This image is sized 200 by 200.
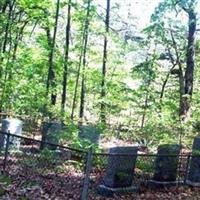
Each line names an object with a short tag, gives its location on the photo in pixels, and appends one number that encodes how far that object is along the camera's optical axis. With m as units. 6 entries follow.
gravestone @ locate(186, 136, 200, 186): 10.50
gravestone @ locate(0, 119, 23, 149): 12.91
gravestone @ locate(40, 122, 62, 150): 13.59
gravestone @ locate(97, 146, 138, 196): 8.83
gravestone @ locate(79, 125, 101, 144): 14.41
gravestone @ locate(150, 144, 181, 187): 9.94
